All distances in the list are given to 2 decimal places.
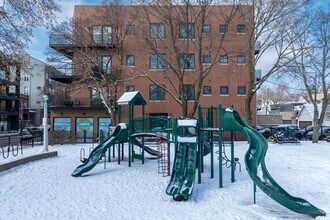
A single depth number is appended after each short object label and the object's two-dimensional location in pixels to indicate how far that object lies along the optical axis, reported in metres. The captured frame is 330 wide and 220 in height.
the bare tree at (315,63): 22.50
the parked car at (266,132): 32.24
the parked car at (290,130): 31.42
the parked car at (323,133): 29.19
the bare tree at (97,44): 24.12
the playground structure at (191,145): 7.02
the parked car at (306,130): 32.64
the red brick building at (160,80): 28.45
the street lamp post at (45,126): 16.55
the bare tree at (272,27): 20.66
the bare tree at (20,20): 10.77
